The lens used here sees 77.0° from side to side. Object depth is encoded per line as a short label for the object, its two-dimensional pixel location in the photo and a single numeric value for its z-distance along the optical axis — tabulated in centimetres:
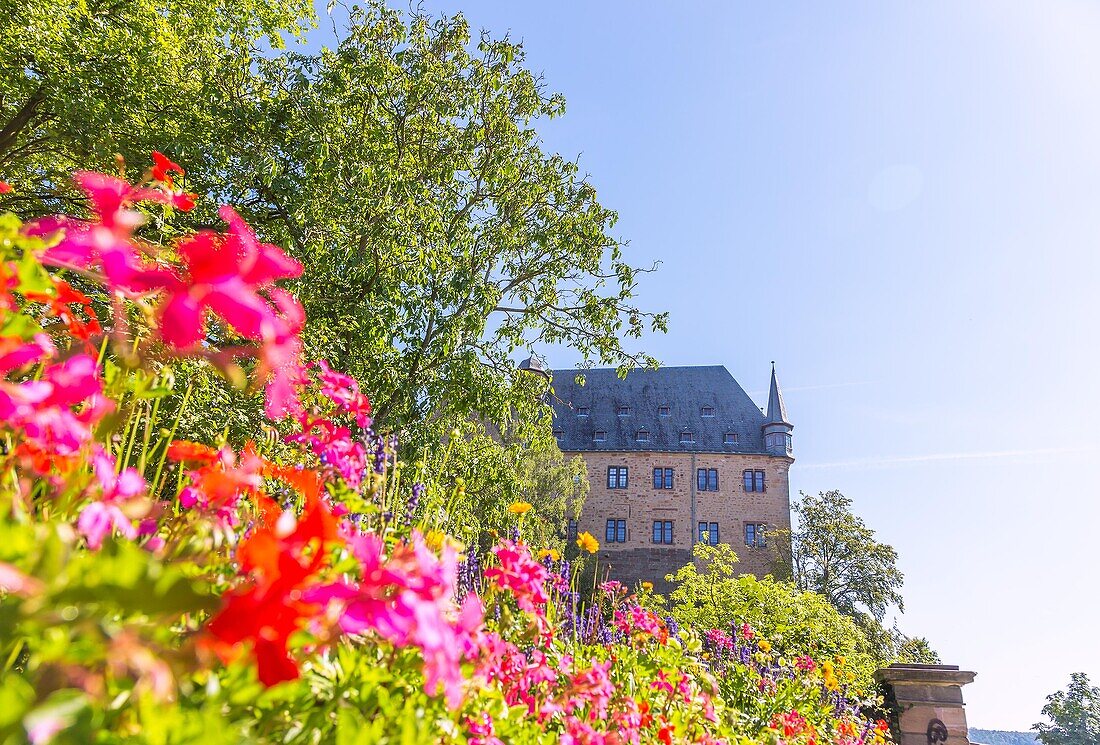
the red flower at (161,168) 118
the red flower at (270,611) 53
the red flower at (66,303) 106
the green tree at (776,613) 1006
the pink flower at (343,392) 168
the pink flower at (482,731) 122
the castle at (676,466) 3066
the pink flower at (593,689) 168
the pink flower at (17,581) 41
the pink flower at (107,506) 75
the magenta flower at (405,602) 62
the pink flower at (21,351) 81
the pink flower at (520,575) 164
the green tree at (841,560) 2495
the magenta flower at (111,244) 72
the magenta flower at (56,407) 79
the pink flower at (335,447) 173
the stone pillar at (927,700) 744
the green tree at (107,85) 786
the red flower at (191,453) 141
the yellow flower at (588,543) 361
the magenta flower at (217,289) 64
